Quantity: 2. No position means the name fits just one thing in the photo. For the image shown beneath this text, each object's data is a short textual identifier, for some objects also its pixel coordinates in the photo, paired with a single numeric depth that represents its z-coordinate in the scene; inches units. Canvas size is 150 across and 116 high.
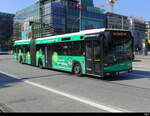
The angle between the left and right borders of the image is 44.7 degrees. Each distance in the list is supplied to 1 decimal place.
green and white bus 397.7
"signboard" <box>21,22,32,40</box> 3023.4
